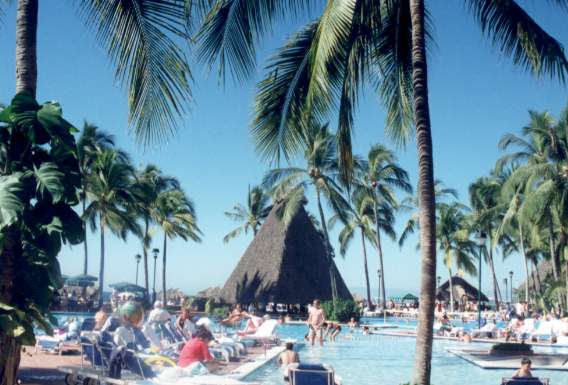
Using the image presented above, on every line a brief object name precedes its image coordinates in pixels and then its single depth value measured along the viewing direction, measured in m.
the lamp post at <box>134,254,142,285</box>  53.09
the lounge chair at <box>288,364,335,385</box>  8.27
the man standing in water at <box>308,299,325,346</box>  20.28
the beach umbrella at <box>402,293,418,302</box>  56.16
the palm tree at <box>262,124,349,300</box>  32.72
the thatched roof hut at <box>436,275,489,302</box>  56.00
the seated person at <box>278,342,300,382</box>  11.84
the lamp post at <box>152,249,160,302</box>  40.84
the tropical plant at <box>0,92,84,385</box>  5.36
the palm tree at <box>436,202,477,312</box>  50.94
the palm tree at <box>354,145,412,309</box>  39.44
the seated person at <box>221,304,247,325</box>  21.50
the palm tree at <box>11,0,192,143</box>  6.39
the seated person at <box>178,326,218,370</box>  9.48
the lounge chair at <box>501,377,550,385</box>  8.59
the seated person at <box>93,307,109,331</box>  14.11
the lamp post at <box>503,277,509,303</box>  62.77
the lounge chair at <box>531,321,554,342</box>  23.33
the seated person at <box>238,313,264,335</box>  18.26
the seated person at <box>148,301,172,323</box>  15.70
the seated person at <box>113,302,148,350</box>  9.76
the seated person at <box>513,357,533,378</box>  9.93
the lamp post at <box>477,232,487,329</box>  24.77
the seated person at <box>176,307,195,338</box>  15.31
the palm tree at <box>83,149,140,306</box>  34.78
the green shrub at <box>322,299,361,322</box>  30.23
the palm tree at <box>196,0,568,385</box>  6.96
